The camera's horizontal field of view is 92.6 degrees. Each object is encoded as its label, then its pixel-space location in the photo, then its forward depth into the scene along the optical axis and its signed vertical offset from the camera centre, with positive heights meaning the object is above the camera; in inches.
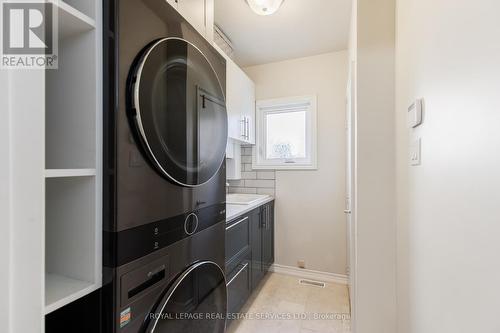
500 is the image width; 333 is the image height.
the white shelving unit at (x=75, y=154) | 26.0 +1.5
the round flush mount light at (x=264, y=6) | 61.7 +42.3
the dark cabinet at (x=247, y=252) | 65.4 -28.4
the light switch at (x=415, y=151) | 35.8 +2.3
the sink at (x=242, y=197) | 97.8 -13.3
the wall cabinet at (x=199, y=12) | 42.1 +29.7
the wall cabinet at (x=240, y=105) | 84.4 +24.5
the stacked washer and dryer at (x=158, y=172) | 26.1 -0.6
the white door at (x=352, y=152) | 62.3 +3.9
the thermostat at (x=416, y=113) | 35.0 +8.2
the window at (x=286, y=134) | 105.0 +15.2
